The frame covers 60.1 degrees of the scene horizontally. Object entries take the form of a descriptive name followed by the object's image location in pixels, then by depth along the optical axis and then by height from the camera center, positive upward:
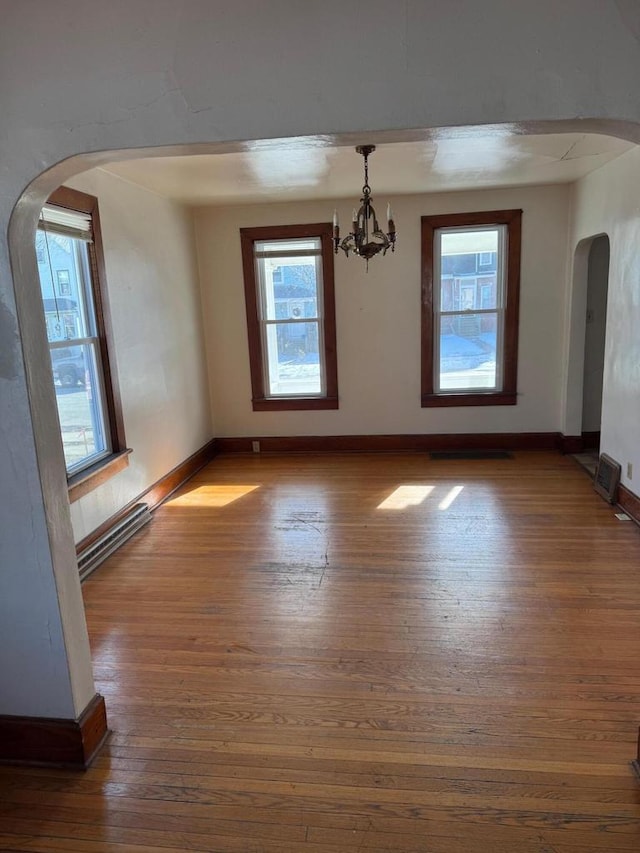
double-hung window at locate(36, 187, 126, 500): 3.51 -0.07
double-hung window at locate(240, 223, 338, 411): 5.94 +0.00
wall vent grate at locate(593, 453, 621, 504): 4.41 -1.42
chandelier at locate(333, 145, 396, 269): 4.12 +0.58
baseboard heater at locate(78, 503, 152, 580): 3.63 -1.51
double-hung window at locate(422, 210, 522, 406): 5.71 +0.01
